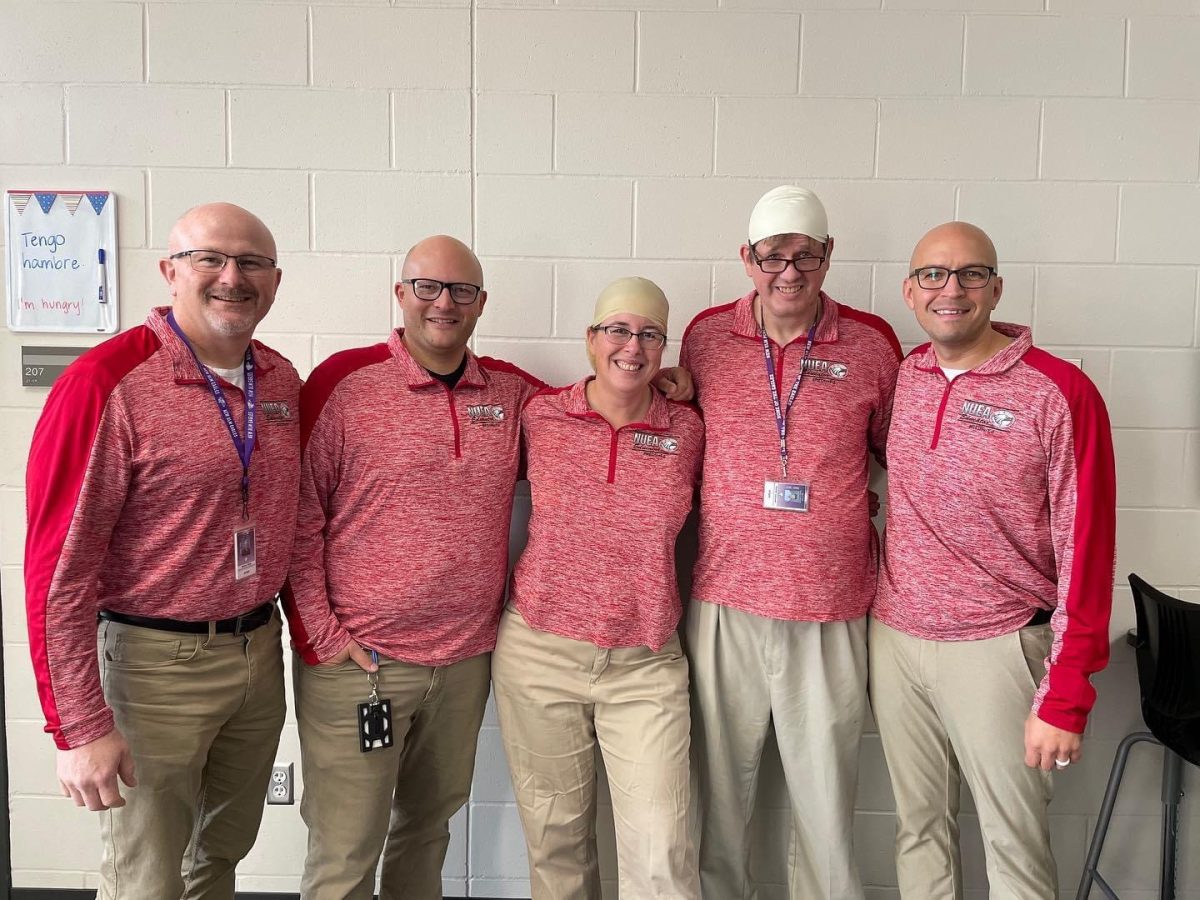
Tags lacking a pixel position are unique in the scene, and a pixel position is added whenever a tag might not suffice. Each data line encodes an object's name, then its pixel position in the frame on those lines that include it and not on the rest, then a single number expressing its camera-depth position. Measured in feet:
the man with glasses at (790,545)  6.63
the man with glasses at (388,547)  6.43
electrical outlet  8.29
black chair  6.96
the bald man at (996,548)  6.04
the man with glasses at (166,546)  5.16
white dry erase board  7.79
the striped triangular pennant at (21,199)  7.79
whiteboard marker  7.83
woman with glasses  6.51
